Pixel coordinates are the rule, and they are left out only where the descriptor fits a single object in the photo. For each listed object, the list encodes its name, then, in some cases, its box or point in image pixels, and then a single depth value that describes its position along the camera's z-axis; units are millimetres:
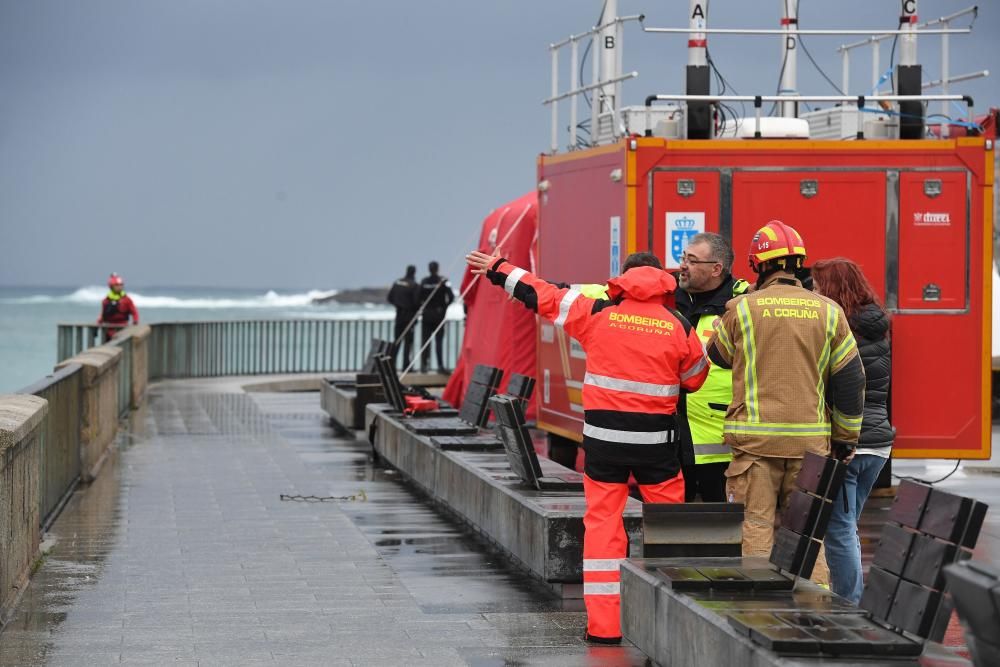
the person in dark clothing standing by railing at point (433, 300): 47636
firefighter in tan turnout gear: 12663
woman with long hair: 13618
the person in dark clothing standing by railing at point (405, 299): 47661
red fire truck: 21226
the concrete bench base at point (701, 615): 10091
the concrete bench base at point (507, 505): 15952
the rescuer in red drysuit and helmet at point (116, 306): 50344
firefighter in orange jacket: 13321
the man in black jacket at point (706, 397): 14365
